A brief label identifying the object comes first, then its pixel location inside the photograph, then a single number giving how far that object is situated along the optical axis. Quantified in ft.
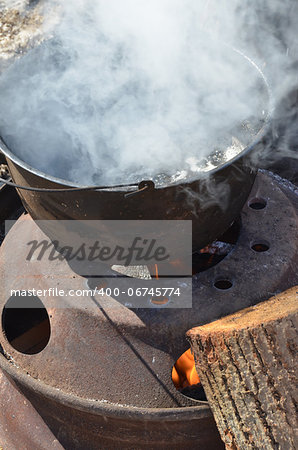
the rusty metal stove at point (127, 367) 4.84
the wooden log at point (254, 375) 4.33
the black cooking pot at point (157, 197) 4.32
